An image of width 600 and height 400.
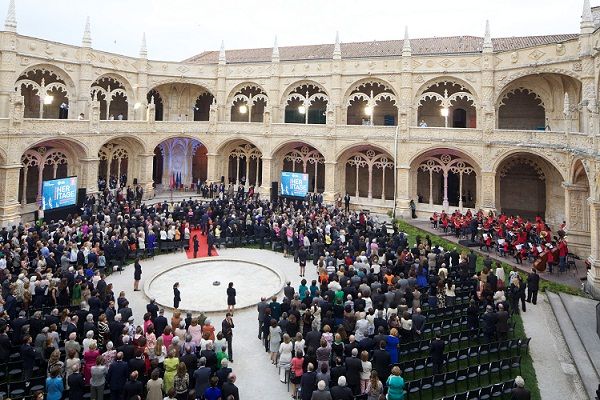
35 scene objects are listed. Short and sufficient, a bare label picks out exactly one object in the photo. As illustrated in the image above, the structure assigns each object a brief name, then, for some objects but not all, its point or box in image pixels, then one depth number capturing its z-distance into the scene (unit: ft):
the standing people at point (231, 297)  47.75
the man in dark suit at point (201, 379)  30.68
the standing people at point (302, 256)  62.80
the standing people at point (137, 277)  55.52
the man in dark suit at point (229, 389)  28.45
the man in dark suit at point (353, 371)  32.07
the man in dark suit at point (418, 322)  39.75
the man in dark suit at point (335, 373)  32.19
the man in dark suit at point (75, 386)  29.09
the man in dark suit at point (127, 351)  32.04
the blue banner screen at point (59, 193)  81.66
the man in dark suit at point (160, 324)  38.88
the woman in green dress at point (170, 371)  30.96
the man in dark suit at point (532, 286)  52.88
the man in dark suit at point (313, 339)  35.55
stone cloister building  85.35
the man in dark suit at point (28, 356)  32.42
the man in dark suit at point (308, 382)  30.58
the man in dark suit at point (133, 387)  28.68
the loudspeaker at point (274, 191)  110.83
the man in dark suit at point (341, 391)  28.19
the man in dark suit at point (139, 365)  30.89
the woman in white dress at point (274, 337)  38.55
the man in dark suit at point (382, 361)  33.42
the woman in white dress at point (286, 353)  34.81
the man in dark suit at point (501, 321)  40.83
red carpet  72.67
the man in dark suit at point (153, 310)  41.19
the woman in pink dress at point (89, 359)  32.07
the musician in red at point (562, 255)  63.87
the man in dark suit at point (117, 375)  30.07
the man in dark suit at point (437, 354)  36.29
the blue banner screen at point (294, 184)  104.17
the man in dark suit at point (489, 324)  40.96
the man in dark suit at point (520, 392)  27.91
